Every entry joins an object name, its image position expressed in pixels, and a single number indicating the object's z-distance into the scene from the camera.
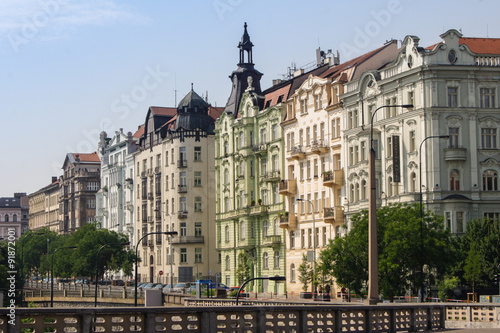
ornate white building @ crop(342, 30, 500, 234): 74.00
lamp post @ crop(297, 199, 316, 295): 82.97
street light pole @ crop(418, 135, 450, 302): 62.77
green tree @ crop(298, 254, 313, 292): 86.62
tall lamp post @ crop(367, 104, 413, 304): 39.25
